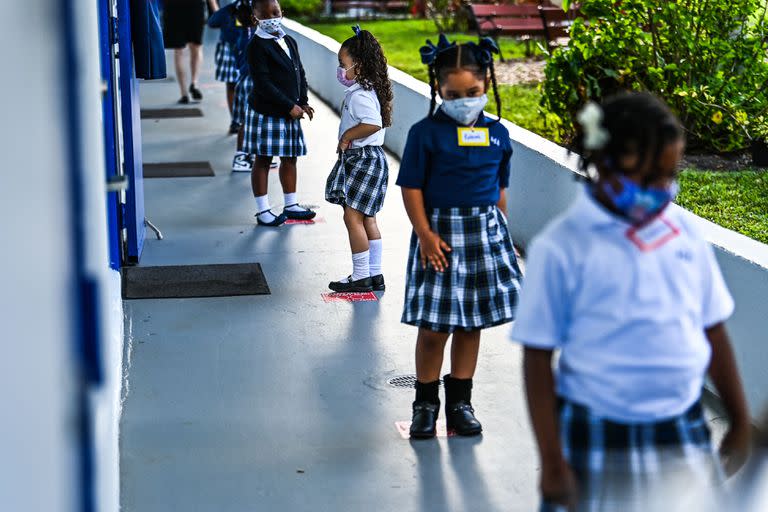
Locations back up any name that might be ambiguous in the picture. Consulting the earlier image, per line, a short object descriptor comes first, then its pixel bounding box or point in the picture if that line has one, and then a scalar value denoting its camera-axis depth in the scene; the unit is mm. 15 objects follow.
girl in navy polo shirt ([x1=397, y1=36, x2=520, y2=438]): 7973
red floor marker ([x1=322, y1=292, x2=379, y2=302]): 12074
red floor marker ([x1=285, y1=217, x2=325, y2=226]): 15215
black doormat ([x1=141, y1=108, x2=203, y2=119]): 23554
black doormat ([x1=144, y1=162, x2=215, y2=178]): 18238
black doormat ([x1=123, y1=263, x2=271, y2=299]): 12225
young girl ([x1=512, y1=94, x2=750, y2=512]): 4725
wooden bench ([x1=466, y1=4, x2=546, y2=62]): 30402
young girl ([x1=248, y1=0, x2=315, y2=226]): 13606
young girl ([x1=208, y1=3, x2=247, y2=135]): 19177
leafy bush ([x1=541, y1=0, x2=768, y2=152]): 15546
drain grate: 9733
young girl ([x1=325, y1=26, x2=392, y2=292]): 11280
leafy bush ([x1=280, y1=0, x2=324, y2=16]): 41529
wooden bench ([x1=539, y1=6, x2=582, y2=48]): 26643
